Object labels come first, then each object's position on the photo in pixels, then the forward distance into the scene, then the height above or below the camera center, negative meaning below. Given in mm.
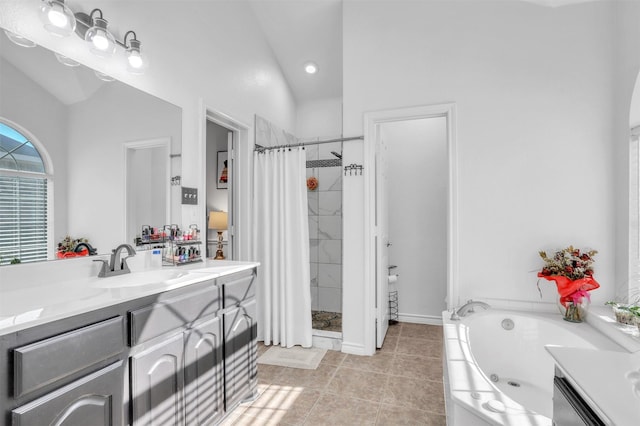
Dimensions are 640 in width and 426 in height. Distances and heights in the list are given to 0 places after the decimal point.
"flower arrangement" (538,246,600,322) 2206 -452
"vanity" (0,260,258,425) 1002 -556
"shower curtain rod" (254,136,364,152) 2939 +657
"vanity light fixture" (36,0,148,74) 1487 +921
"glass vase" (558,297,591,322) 2242 -677
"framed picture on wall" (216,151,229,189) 3908 +490
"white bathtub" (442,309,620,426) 1946 -864
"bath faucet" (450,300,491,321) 2379 -714
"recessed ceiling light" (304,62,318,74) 3801 +1719
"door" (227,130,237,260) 3146 +118
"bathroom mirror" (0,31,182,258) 1473 +398
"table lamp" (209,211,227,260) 3449 -107
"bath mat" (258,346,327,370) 2727 -1284
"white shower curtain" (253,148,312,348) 3062 -318
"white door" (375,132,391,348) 3010 -280
